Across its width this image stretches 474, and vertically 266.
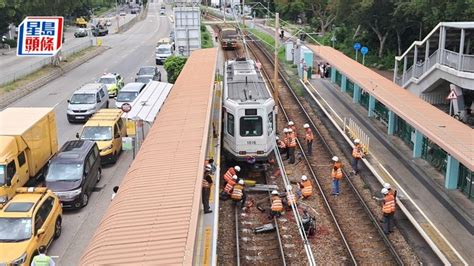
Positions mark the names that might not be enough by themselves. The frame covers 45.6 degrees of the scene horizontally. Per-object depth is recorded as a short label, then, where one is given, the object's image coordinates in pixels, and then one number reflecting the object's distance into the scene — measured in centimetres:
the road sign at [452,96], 2450
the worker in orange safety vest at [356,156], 2116
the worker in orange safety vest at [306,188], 1903
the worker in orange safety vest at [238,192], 1793
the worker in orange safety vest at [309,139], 2349
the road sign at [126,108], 2052
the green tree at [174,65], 3925
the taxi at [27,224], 1327
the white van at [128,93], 3044
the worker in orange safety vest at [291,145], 2266
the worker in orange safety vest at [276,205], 1706
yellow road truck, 1725
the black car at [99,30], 8056
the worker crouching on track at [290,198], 1789
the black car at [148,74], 3753
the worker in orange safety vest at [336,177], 1892
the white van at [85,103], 2873
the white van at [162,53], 5125
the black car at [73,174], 1769
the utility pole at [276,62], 2878
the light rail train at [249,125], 2047
